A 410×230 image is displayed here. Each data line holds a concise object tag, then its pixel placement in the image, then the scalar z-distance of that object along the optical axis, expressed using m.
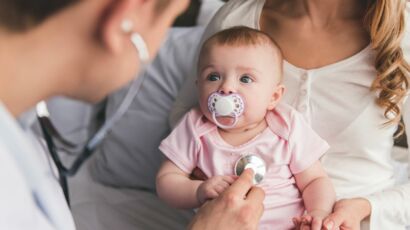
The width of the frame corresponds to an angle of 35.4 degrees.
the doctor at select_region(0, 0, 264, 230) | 0.74
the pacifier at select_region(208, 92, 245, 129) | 1.24
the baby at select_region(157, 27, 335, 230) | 1.26
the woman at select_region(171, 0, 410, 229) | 1.33
